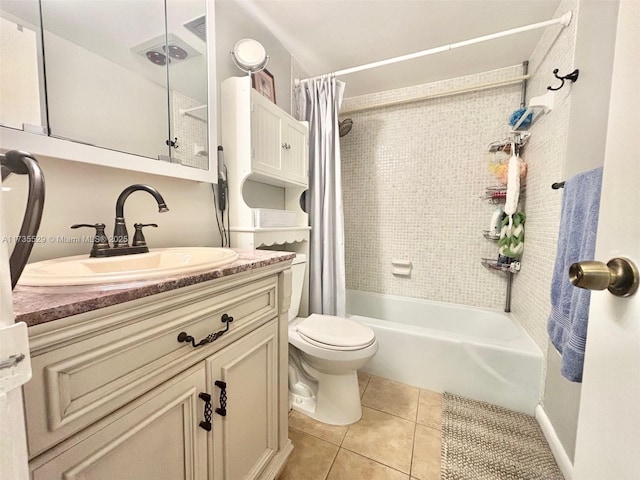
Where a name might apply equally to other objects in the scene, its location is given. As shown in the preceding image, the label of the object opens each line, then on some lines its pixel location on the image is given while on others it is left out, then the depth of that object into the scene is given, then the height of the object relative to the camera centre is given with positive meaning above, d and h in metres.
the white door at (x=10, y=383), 0.24 -0.16
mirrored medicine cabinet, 0.68 +0.46
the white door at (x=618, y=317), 0.33 -0.13
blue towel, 0.73 -0.14
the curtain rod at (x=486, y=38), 1.26 +0.99
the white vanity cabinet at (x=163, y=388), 0.41 -0.36
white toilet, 1.29 -0.74
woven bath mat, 1.09 -1.05
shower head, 2.22 +0.83
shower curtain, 1.81 +0.18
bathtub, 1.43 -0.83
